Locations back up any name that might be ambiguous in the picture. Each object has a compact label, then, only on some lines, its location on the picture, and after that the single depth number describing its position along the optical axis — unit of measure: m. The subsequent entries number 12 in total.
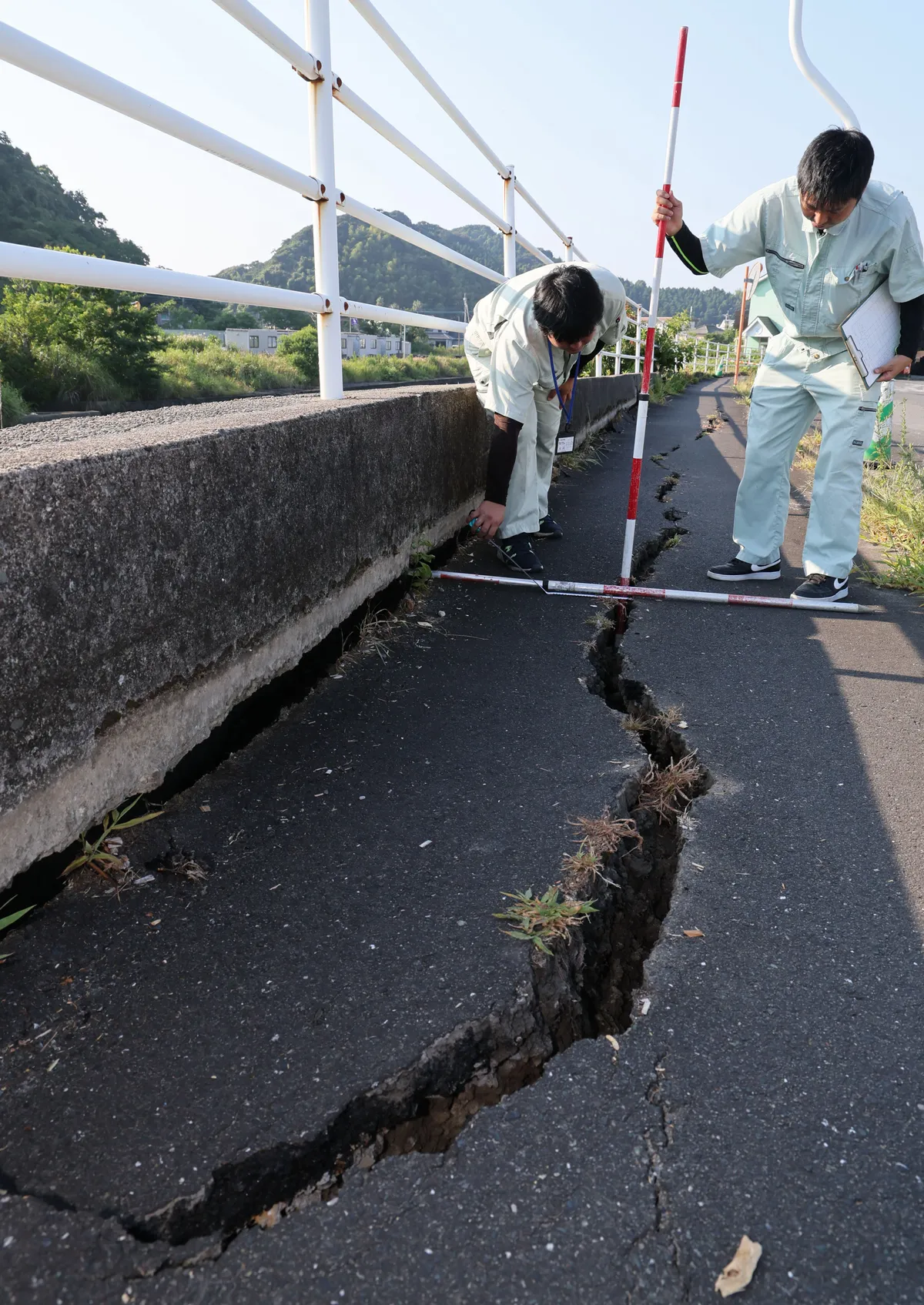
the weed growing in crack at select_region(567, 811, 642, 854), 1.72
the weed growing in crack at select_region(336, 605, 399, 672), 2.62
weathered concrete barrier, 1.38
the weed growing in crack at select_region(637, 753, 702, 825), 1.92
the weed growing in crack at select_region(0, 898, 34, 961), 1.36
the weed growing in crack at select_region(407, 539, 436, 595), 3.19
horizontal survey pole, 3.27
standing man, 3.00
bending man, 3.21
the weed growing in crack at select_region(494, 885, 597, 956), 1.45
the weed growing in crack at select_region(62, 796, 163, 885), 1.55
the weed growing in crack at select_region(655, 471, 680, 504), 5.41
